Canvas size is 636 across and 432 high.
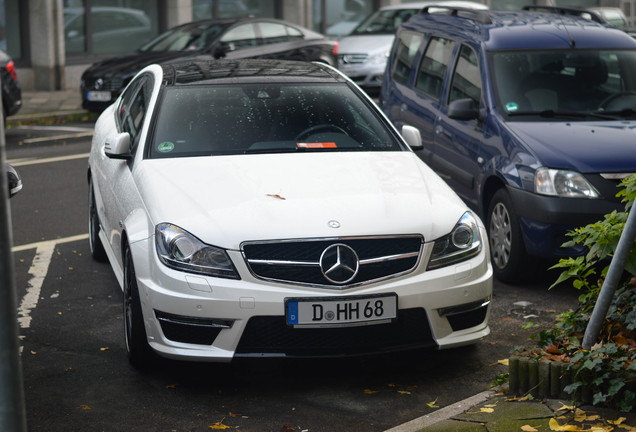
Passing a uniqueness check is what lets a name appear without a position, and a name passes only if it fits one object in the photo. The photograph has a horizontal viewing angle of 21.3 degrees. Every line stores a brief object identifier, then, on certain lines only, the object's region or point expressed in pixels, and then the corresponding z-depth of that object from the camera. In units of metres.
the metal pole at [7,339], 4.01
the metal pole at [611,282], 7.00
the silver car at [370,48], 30.52
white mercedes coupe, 8.00
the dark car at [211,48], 26.31
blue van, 10.92
